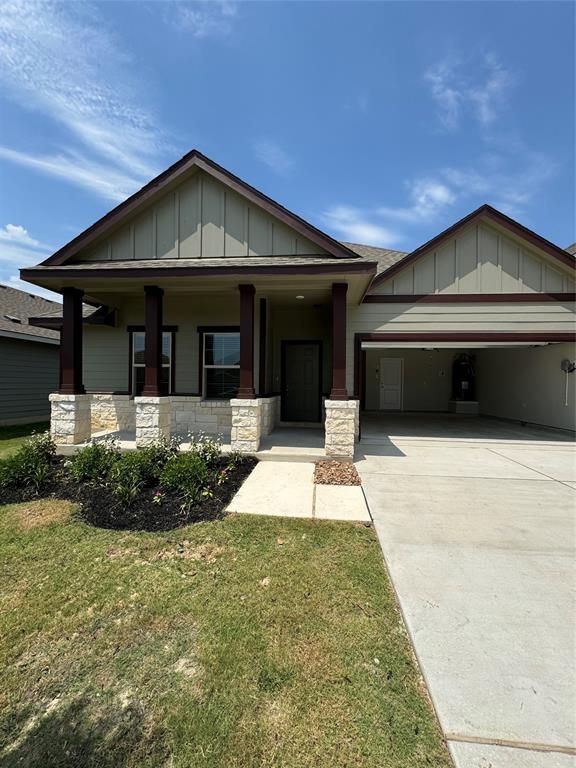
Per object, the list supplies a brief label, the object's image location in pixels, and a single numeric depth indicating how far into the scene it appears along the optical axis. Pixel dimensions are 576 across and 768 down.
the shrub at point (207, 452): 5.64
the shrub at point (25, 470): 5.05
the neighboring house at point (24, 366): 11.22
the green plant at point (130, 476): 4.52
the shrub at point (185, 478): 4.53
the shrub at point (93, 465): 5.20
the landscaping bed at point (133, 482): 4.21
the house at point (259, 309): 6.87
